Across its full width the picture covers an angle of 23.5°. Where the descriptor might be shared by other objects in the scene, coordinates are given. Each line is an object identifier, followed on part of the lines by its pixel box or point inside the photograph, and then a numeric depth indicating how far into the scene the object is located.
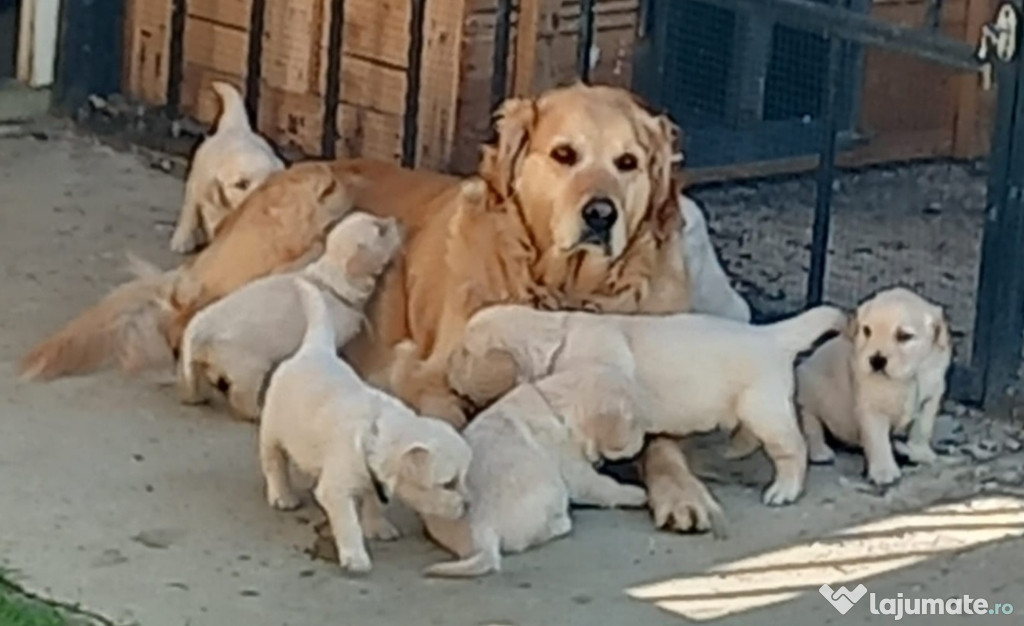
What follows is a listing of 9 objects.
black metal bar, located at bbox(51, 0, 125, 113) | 7.00
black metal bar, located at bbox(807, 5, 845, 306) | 5.16
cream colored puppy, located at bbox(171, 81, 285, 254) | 5.69
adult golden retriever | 4.53
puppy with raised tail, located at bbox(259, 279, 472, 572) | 3.87
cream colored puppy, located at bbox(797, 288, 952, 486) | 4.48
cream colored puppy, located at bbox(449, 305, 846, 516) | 4.33
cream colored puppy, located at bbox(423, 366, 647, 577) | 4.00
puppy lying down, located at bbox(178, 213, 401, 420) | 4.71
